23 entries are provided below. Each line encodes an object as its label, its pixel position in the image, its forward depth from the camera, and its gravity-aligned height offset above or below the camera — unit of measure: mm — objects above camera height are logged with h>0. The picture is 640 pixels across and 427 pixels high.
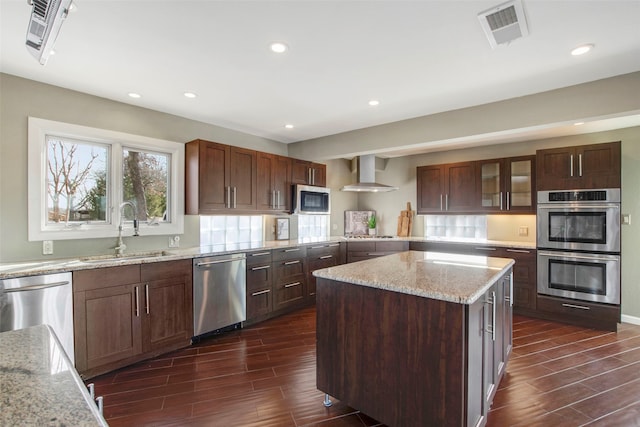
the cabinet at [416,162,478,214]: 4734 +417
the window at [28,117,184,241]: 2736 +351
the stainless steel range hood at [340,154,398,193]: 5195 +698
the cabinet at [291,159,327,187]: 4590 +650
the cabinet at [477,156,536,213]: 4305 +419
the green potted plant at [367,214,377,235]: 5906 -189
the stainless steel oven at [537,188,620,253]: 3488 -85
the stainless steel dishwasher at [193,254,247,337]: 3141 -828
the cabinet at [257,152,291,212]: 4125 +450
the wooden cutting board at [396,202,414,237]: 5602 -146
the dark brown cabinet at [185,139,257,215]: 3531 +454
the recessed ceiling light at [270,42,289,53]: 2143 +1191
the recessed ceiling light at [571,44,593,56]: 2162 +1174
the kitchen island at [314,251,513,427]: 1565 -731
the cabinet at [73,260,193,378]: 2430 -853
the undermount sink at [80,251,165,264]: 2861 -404
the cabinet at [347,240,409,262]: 4875 -555
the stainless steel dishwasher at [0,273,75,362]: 2125 -628
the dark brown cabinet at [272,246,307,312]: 3902 -822
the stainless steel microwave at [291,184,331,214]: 4555 +234
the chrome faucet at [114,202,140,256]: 3070 -120
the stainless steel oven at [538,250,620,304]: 3490 -749
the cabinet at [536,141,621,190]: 3498 +553
